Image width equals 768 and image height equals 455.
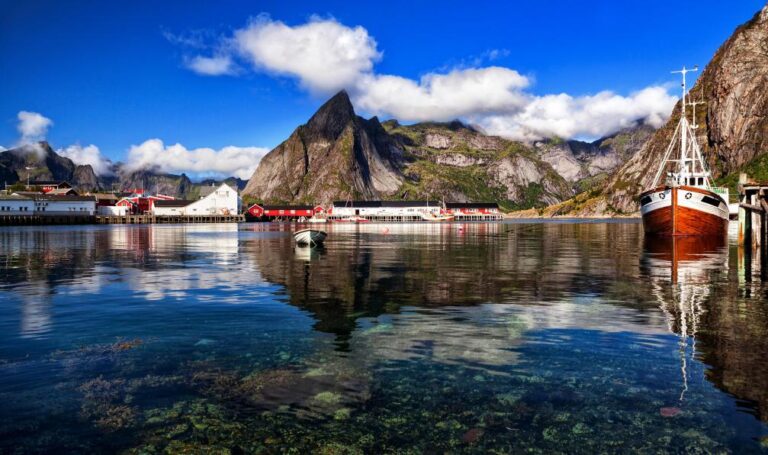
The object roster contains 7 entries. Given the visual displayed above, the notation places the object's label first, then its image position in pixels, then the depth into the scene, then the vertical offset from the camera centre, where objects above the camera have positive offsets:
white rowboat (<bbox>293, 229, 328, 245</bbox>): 55.09 -1.87
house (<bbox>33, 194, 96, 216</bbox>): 170.00 +6.23
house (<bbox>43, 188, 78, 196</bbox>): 195.20 +11.93
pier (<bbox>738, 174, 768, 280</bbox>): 41.97 +0.09
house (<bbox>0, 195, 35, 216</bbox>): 163.00 +5.73
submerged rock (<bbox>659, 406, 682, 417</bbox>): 8.56 -3.49
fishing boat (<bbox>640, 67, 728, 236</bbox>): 62.69 +1.51
